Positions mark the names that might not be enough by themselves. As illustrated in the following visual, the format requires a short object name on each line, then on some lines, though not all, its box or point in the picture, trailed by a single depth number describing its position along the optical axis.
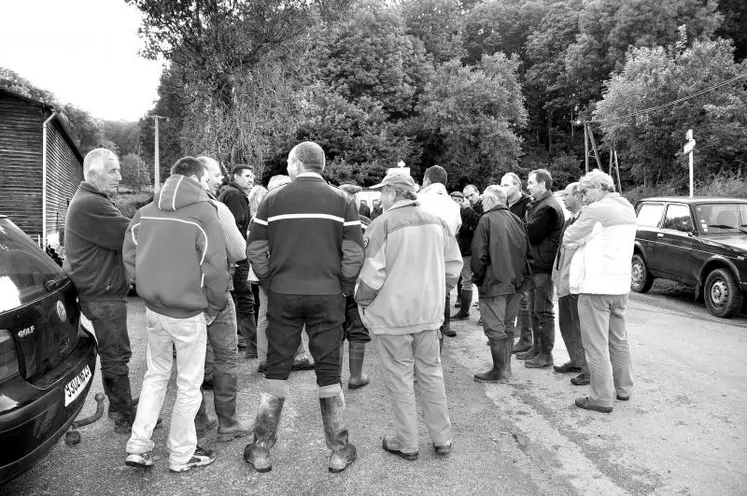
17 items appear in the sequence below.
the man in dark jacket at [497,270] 5.30
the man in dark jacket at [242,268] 6.00
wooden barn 18.53
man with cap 3.75
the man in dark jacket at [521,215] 6.58
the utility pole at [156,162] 40.70
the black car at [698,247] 8.27
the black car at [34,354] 2.72
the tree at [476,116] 33.00
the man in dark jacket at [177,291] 3.44
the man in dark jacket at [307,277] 3.47
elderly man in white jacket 4.61
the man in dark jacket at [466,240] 7.71
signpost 14.74
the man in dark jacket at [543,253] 5.83
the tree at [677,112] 19.92
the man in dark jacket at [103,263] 3.82
